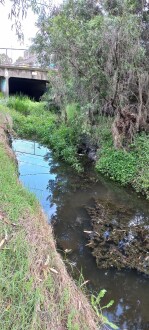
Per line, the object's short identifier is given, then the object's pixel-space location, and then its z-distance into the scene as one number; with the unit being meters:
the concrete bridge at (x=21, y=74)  19.44
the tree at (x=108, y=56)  8.40
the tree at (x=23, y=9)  6.14
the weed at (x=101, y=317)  3.41
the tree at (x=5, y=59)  21.05
